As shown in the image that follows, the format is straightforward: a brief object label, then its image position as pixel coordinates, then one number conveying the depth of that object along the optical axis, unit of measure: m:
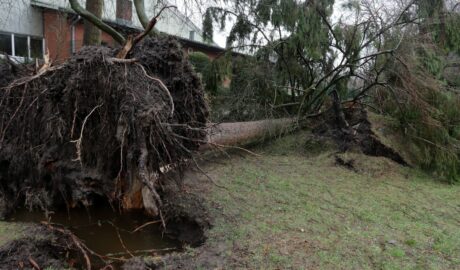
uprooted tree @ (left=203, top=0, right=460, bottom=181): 6.20
